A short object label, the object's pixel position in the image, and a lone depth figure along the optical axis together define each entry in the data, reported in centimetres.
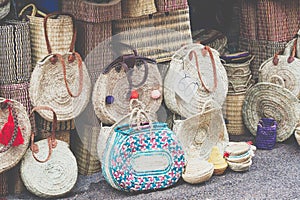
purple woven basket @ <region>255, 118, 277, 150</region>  599
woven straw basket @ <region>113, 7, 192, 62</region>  570
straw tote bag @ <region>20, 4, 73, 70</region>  531
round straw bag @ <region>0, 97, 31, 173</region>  499
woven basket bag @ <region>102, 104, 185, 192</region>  505
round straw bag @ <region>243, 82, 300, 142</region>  602
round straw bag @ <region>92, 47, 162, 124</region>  533
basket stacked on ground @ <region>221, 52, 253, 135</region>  635
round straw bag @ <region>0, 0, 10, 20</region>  529
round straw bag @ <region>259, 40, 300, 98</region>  611
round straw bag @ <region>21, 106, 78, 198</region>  506
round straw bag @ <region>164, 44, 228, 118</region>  559
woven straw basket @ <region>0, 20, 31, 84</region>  515
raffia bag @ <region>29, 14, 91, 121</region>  520
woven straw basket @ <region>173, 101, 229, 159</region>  552
